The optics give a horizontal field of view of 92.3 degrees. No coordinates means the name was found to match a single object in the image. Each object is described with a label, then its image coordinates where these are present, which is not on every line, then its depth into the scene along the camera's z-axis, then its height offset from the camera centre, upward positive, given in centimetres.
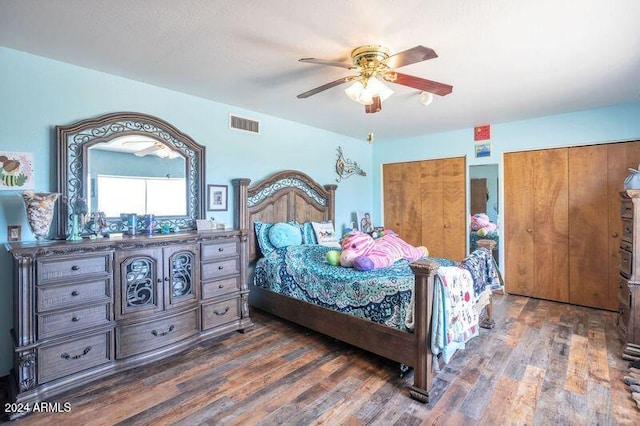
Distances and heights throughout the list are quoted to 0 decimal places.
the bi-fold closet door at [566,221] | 362 -15
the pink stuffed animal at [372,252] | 278 -39
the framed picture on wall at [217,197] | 339 +19
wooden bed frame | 206 -74
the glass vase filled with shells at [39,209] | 216 +5
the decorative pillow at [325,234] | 404 -29
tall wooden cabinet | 256 -60
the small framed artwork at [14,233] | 226 -12
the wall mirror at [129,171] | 250 +41
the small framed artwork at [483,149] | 441 +89
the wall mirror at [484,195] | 439 +23
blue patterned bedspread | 229 -63
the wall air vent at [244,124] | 361 +108
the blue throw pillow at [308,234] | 396 -27
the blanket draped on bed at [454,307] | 203 -68
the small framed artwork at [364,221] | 517 -15
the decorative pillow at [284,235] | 367 -27
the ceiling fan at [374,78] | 212 +95
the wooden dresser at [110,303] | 195 -67
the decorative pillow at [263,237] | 364 -28
